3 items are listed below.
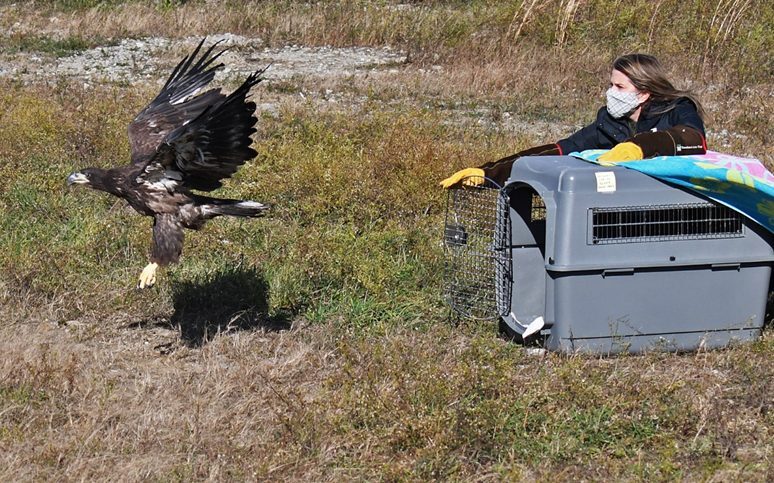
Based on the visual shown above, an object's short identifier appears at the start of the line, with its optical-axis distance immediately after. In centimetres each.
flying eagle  1178
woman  1081
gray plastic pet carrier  1035
